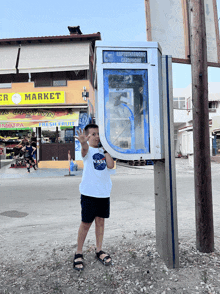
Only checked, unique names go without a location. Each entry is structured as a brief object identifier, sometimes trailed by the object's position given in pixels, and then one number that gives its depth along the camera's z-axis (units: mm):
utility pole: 2852
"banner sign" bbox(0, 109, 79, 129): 14547
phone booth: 2432
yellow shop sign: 14492
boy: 2652
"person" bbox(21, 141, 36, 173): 13117
